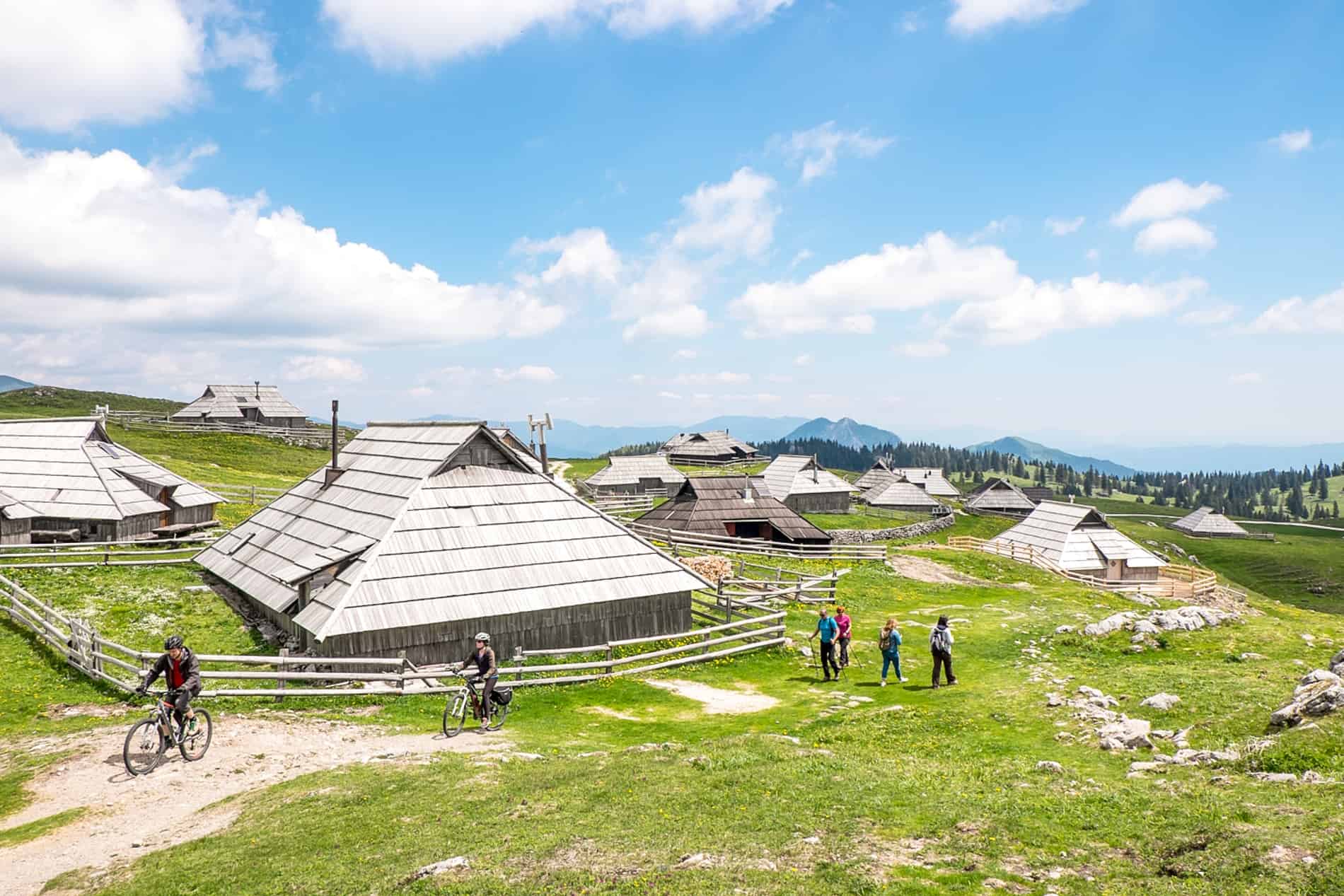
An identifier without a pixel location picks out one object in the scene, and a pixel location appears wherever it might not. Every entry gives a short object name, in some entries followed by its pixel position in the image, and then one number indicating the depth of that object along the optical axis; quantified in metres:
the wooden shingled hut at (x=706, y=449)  121.50
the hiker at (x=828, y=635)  21.83
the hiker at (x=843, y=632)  22.45
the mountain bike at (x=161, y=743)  14.14
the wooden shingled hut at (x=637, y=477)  84.25
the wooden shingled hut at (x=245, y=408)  85.84
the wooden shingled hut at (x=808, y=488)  77.81
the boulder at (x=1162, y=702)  16.00
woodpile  37.47
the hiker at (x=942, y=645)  20.61
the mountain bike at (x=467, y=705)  17.05
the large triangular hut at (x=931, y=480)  106.81
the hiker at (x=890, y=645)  21.25
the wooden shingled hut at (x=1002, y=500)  97.06
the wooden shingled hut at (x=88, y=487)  35.50
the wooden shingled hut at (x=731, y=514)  49.75
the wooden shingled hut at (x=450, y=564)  21.70
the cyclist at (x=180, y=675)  14.38
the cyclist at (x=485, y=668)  17.12
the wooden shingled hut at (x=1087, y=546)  52.41
